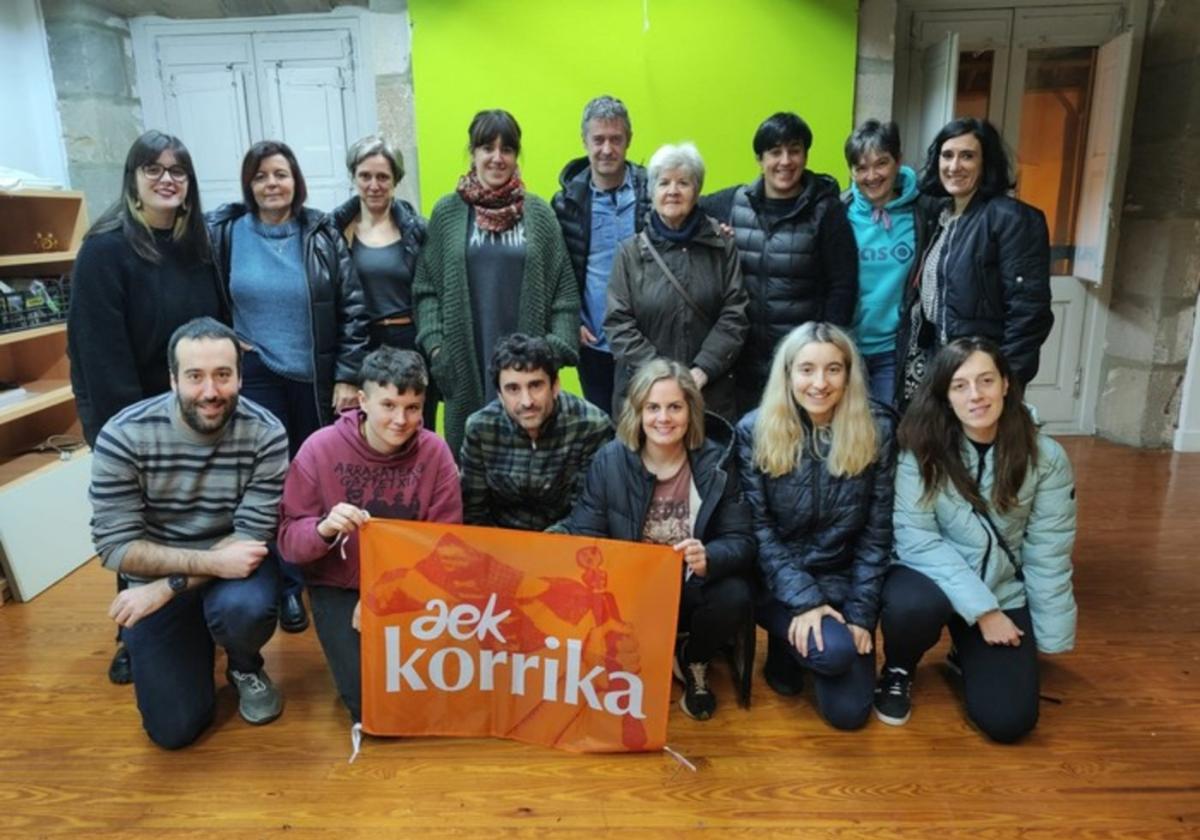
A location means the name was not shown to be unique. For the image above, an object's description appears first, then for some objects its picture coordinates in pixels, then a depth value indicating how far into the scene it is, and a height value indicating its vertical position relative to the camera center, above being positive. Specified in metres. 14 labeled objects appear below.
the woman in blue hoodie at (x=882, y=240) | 2.89 -0.11
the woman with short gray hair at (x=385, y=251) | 2.80 -0.12
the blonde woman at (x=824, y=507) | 2.27 -0.80
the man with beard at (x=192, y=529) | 2.20 -0.82
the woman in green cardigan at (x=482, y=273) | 2.79 -0.20
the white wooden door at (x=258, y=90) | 4.52 +0.66
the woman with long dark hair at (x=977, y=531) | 2.26 -0.87
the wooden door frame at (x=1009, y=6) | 4.52 +0.85
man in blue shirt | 2.94 -0.01
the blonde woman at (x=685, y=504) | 2.27 -0.78
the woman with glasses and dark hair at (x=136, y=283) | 2.40 -0.18
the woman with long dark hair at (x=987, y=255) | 2.57 -0.15
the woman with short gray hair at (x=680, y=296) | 2.76 -0.27
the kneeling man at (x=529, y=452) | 2.40 -0.68
